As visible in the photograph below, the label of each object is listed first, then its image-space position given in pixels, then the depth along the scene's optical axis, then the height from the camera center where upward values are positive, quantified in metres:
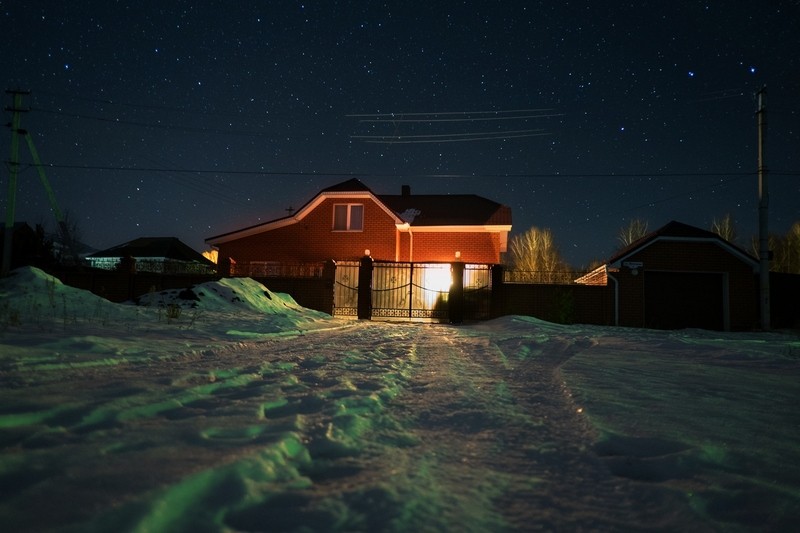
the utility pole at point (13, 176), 18.83 +4.54
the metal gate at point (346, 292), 16.91 -0.41
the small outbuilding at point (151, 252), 43.12 +2.85
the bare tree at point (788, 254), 39.28 +3.42
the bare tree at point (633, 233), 39.26 +5.04
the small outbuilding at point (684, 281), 16.19 +0.29
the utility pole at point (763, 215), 15.17 +2.75
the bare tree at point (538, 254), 39.84 +3.05
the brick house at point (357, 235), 21.69 +2.49
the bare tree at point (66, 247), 26.55 +2.07
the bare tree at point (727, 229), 39.03 +5.52
